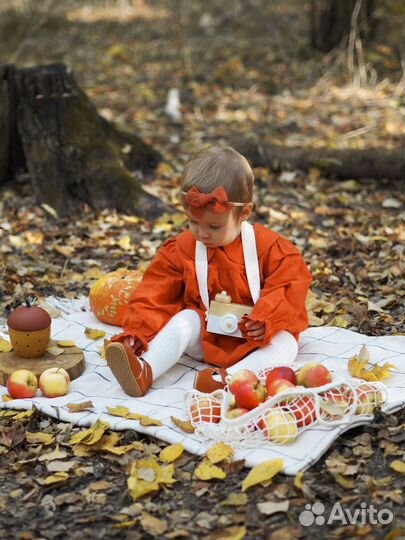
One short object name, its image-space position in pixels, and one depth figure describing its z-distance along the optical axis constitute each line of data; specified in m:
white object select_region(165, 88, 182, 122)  8.53
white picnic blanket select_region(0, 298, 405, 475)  3.12
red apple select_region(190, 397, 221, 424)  3.34
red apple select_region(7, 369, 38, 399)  3.64
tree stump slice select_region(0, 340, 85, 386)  3.81
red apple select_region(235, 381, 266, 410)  3.31
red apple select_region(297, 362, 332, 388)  3.37
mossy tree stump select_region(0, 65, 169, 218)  6.12
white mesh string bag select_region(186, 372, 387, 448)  3.18
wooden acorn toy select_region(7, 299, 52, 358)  3.80
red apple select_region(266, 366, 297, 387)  3.40
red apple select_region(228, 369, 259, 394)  3.35
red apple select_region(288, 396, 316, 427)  3.21
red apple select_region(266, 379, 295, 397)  3.31
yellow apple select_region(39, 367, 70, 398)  3.68
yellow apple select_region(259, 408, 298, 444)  3.15
